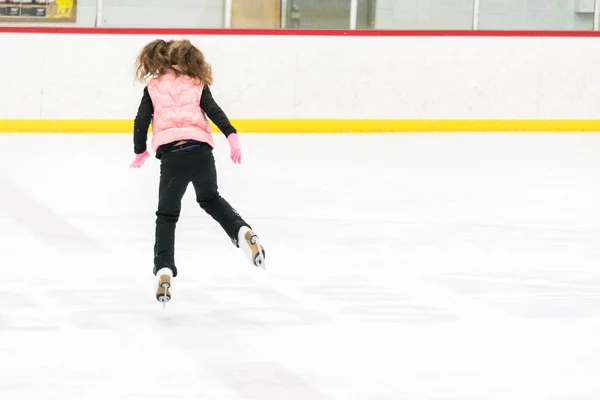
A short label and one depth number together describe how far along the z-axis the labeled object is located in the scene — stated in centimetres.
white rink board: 1965
